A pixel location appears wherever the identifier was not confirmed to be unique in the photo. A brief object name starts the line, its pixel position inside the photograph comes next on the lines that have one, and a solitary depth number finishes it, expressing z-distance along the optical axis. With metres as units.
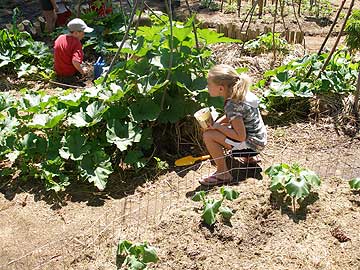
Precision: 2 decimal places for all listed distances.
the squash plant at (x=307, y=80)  5.07
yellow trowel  4.35
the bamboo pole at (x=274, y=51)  6.20
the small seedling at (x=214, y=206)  3.30
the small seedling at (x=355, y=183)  3.59
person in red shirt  6.20
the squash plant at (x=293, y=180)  3.40
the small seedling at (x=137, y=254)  2.99
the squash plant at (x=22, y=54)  6.56
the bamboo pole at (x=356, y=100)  4.96
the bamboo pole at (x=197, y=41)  4.37
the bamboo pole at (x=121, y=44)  4.25
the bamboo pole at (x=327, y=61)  5.02
